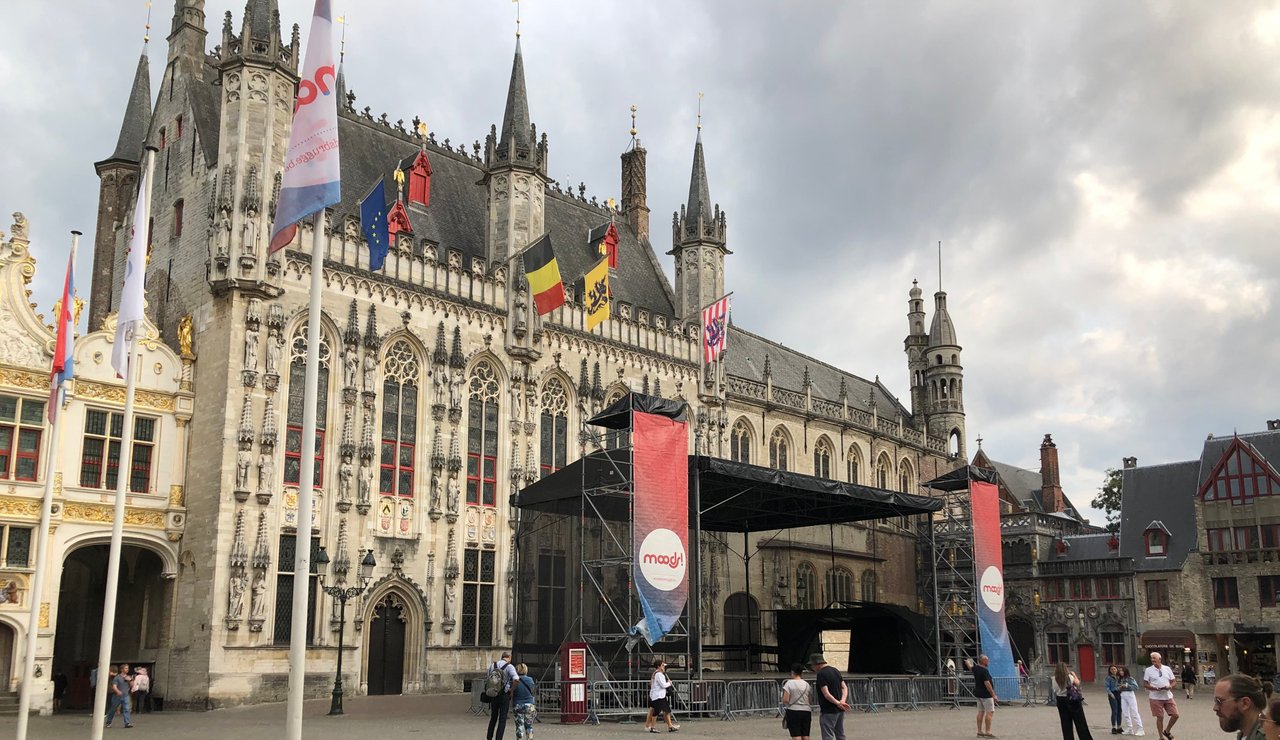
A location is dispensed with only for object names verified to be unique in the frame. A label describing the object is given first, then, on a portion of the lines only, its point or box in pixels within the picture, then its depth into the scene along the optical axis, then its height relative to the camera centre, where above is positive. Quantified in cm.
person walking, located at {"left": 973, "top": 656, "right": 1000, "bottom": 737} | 2081 -181
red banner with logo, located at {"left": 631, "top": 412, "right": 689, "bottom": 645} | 2553 +183
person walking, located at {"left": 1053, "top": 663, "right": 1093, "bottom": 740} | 1725 -159
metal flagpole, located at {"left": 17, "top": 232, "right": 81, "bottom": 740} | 1686 +33
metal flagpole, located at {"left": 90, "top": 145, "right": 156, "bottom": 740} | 1555 +78
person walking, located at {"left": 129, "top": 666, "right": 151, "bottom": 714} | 2734 -224
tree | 7188 +666
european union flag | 3209 +1087
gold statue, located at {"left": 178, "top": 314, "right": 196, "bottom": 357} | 3091 +728
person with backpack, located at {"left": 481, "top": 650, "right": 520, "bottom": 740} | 1769 -152
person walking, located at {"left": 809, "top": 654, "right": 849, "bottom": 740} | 1442 -131
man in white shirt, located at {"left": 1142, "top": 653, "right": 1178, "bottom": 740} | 1905 -156
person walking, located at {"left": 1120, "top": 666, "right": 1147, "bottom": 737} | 2144 -204
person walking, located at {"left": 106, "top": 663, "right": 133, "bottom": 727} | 2367 -200
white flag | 1842 +516
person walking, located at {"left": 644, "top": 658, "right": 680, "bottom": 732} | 2141 -188
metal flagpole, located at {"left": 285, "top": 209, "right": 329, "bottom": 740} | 1202 +100
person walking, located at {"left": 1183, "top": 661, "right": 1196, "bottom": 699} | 3716 -262
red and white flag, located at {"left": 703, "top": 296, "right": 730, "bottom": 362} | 4197 +1030
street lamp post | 2548 +22
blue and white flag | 1408 +568
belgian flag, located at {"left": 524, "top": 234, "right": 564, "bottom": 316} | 3562 +1019
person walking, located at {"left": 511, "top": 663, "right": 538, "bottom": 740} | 1808 -170
